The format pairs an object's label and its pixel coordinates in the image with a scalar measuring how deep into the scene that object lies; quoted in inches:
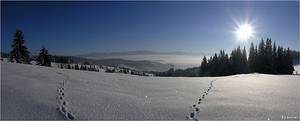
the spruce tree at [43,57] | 1680.0
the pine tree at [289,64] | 1793.0
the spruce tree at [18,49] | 1437.7
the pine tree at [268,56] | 1775.3
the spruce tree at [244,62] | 1981.7
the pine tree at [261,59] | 1801.3
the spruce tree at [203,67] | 2277.8
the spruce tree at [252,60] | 1889.3
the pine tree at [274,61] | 1733.8
